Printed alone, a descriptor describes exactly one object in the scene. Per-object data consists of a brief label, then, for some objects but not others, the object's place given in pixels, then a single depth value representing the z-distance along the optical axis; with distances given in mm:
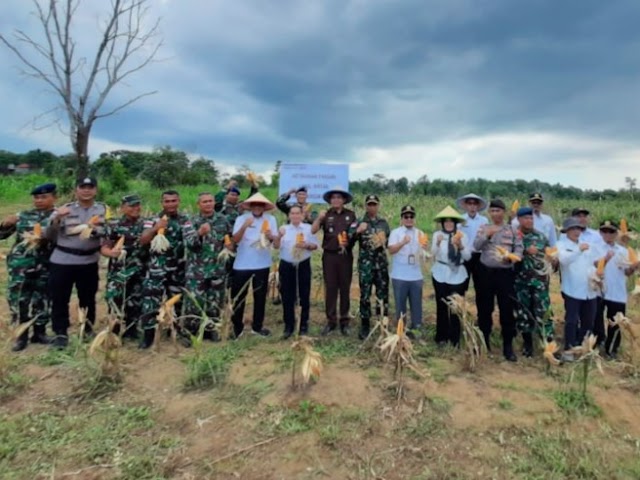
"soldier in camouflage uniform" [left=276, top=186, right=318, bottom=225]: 5938
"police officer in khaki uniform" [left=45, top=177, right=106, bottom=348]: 4613
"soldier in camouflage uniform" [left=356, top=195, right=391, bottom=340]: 5090
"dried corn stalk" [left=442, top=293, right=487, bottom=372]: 4219
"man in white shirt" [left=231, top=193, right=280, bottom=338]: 4953
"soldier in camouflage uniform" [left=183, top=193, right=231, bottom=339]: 4934
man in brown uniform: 5191
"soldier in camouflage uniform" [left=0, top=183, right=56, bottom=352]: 4734
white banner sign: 7395
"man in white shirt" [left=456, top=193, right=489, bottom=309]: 4938
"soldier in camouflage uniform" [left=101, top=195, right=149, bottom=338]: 4730
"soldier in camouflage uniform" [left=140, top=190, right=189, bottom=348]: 4762
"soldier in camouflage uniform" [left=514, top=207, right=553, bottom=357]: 4688
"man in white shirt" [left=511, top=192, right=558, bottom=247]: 5305
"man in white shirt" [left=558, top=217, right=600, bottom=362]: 4582
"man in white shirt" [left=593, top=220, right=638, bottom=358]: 4754
